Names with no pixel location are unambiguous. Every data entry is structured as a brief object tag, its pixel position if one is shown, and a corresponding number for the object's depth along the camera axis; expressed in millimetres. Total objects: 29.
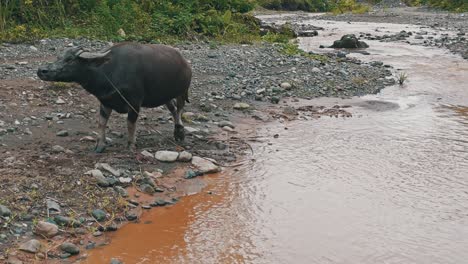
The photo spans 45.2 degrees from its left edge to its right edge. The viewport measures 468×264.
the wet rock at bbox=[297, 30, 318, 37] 26906
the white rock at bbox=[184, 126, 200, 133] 9039
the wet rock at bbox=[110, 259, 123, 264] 5085
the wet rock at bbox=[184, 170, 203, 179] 7280
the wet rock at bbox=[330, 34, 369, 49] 21891
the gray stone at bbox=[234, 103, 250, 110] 10875
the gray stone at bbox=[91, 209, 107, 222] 5844
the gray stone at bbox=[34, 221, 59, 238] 5348
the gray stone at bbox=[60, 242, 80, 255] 5184
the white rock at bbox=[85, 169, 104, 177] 6633
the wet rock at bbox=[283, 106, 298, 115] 11056
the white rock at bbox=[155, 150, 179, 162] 7629
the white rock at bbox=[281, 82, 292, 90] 12623
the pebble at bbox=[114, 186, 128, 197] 6432
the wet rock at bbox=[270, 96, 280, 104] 11648
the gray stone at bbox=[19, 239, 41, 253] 5035
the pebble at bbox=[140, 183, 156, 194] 6664
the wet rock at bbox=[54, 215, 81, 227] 5602
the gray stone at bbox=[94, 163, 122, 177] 6871
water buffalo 7199
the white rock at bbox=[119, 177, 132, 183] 6750
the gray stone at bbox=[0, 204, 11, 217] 5461
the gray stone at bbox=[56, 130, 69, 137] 8016
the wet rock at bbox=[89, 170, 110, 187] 6527
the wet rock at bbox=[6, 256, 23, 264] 4831
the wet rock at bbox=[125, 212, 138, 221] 6030
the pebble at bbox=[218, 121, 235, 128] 9655
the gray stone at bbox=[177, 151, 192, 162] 7695
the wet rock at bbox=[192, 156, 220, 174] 7516
